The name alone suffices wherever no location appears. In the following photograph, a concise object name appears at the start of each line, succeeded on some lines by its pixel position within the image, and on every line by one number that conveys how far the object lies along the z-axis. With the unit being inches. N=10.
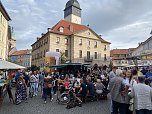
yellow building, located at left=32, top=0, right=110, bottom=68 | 1076.4
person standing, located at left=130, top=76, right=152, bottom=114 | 115.6
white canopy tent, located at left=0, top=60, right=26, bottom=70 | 254.7
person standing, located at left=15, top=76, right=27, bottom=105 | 258.3
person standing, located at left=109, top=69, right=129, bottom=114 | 137.8
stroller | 232.8
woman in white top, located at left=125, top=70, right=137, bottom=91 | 155.3
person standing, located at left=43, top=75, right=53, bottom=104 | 266.1
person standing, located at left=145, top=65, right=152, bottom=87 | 210.1
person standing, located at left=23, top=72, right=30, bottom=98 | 351.4
